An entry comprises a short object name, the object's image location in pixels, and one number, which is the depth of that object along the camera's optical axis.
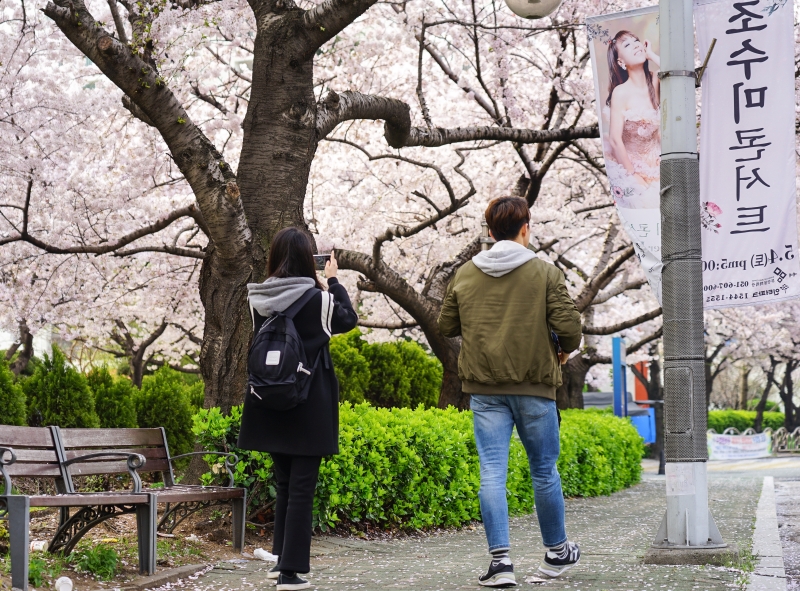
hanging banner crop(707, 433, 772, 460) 30.53
